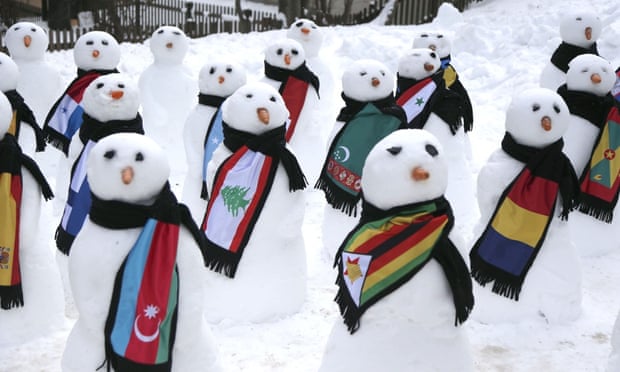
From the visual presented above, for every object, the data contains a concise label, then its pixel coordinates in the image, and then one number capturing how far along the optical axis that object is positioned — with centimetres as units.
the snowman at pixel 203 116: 657
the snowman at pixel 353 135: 622
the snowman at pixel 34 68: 796
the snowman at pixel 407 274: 389
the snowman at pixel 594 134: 630
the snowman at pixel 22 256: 480
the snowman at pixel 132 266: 382
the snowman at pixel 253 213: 515
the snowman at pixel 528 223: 516
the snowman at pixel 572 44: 793
